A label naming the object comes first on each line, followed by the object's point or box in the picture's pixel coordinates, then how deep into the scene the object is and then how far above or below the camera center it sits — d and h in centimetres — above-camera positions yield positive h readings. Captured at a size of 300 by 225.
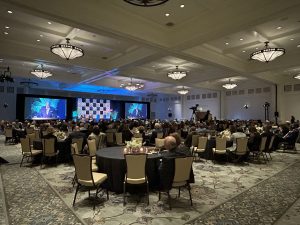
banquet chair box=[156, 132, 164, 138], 910 -70
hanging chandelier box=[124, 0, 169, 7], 407 +221
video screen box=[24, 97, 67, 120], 1945 +79
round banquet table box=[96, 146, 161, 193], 420 -101
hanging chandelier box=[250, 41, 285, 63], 716 +228
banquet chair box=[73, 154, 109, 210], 365 -94
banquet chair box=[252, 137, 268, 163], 734 -93
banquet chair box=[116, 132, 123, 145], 914 -85
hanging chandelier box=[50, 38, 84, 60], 704 +223
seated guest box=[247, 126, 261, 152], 748 -75
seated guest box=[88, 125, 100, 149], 729 -54
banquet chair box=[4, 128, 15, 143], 1113 -89
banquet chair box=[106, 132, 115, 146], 962 -91
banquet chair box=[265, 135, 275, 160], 778 -97
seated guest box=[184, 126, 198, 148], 801 -79
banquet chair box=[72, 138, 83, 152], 657 -74
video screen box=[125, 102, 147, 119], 2614 +95
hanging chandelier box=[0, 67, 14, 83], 1106 +196
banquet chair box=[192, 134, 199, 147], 782 -77
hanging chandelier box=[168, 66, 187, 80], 1114 +229
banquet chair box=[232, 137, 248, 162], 679 -86
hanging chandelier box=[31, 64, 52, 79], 1129 +229
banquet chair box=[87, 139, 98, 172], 573 -77
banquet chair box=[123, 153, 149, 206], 379 -91
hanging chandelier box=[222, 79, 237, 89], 1563 +248
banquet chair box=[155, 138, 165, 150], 621 -68
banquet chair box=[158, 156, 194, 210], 369 -92
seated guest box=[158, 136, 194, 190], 380 -89
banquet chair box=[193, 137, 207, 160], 727 -86
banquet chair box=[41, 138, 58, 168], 638 -89
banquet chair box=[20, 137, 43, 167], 648 -95
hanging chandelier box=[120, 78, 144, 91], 1606 +237
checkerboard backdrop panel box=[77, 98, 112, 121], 2241 +97
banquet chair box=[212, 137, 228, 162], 695 -87
